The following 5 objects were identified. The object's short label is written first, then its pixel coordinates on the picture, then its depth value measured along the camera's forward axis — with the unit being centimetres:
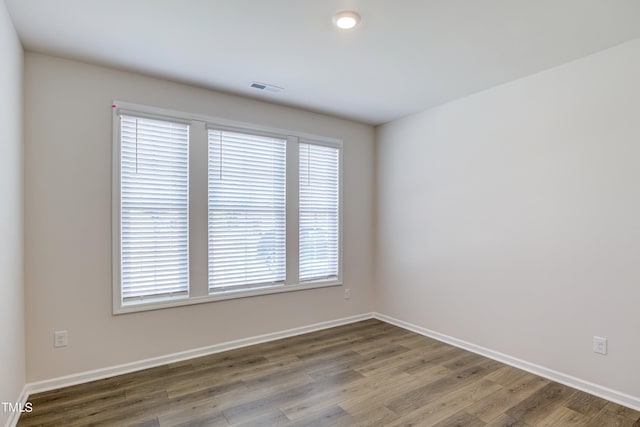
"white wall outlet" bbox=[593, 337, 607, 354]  257
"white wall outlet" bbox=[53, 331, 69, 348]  268
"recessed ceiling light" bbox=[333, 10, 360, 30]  214
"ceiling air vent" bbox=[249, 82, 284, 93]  328
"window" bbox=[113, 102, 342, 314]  301
